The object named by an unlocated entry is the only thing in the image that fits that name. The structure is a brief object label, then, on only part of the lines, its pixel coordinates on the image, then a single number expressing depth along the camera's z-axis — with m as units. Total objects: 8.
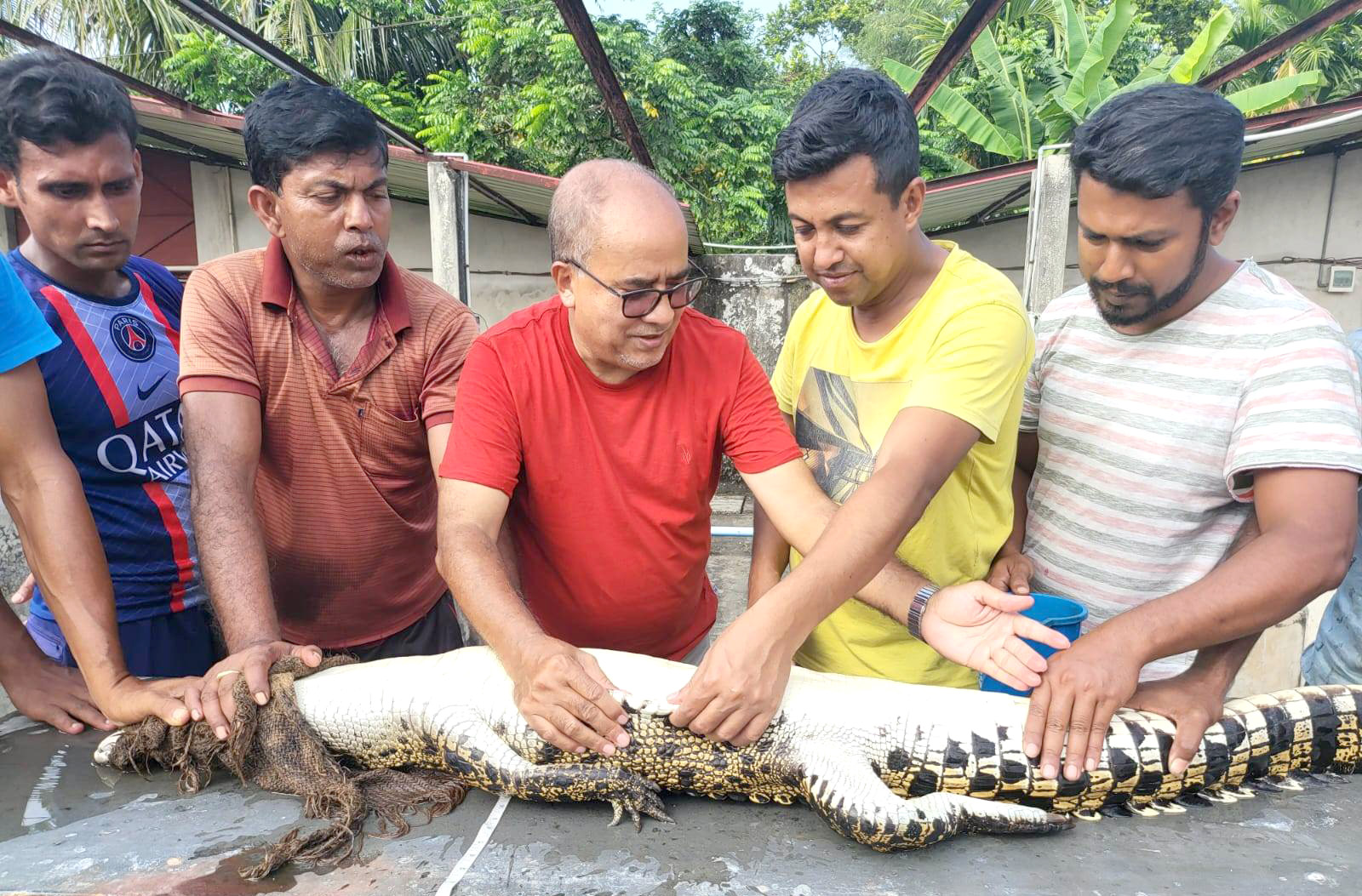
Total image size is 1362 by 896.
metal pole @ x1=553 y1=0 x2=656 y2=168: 3.49
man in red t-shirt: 1.67
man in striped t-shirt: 1.54
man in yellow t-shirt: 1.69
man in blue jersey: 2.00
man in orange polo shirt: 1.97
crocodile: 1.68
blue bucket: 1.66
